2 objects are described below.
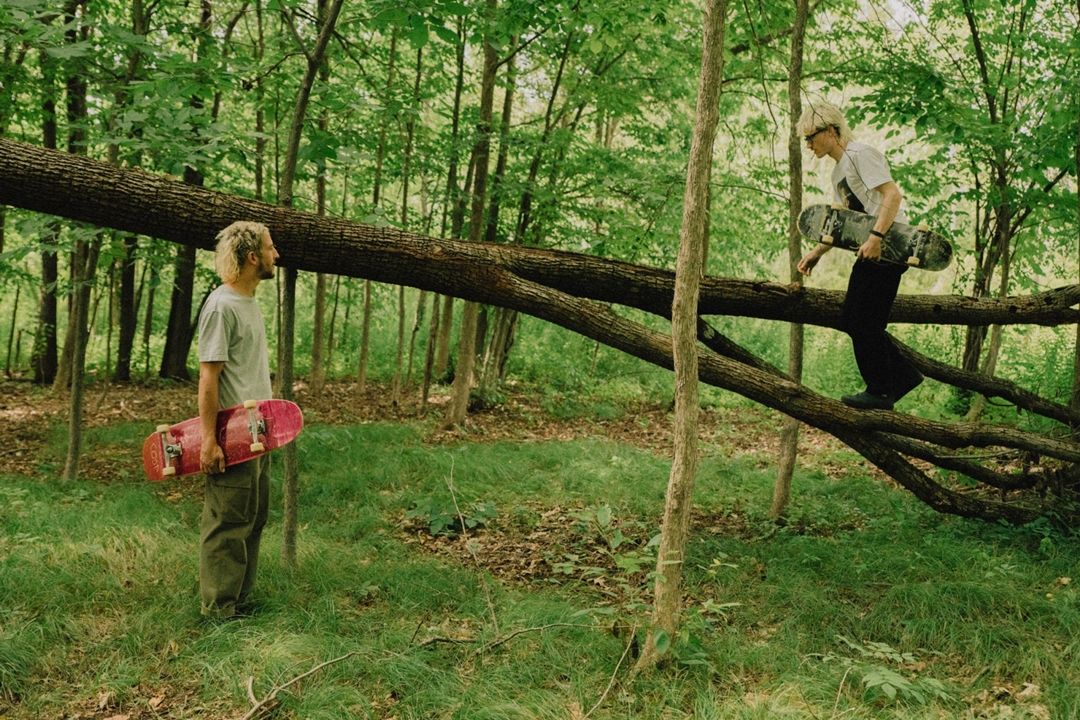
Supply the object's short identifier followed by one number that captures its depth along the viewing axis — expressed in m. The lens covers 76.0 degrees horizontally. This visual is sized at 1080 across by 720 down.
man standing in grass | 3.52
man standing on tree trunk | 4.14
